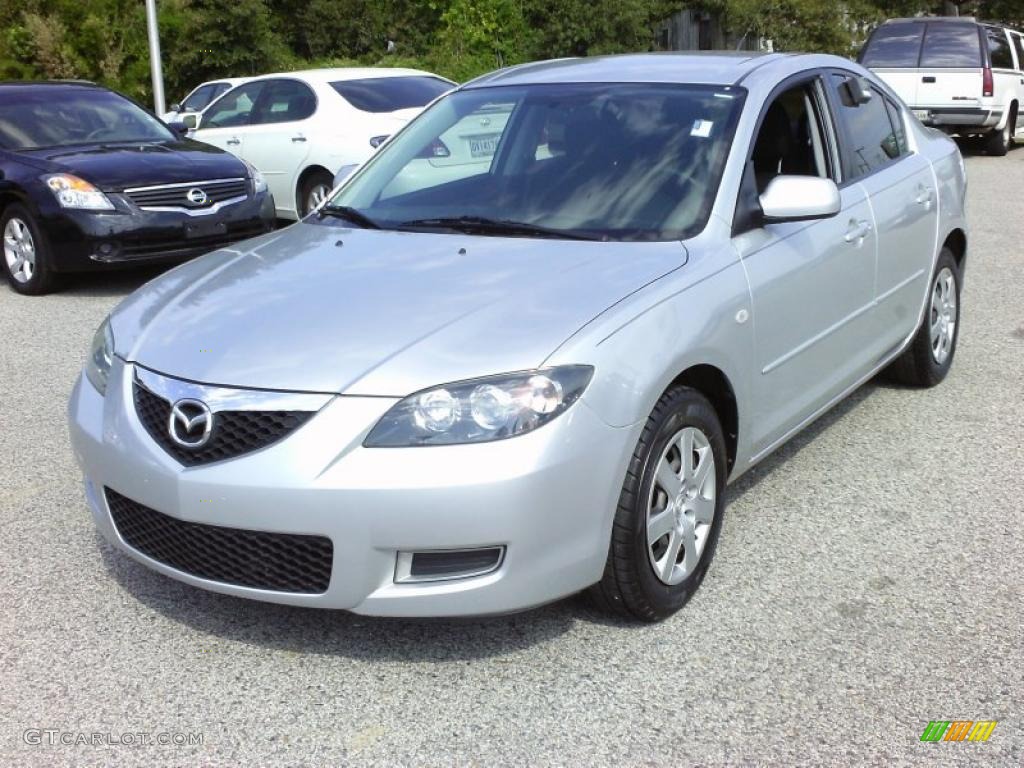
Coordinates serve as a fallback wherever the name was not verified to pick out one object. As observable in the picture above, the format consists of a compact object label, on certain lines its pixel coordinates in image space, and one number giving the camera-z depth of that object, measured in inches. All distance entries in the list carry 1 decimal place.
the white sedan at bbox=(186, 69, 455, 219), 446.6
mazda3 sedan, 125.0
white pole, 783.8
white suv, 691.4
